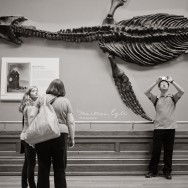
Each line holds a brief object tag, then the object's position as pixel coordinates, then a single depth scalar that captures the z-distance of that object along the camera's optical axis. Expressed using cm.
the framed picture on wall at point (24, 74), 532
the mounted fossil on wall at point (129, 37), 538
